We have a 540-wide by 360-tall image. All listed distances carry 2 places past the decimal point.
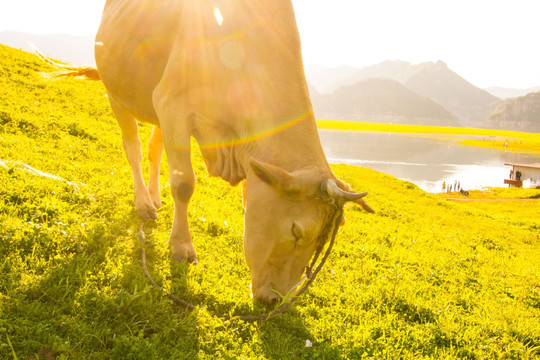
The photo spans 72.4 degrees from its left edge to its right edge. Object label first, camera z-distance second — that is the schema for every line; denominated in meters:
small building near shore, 54.81
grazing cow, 3.48
